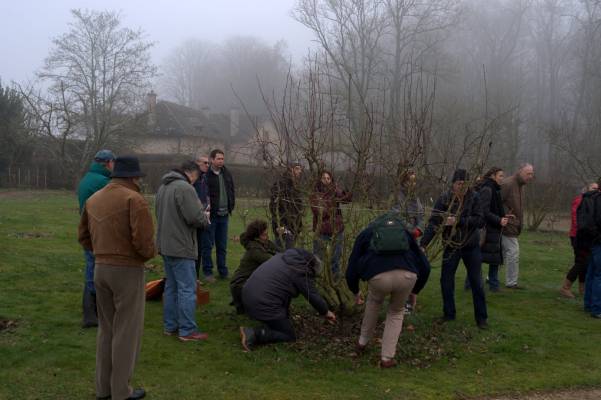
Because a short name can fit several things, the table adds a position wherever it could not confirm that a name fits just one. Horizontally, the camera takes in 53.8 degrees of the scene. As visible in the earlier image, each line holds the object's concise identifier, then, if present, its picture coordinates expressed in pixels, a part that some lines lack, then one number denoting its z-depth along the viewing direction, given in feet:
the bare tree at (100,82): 101.60
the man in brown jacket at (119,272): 14.47
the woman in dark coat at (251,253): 22.59
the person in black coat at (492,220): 25.81
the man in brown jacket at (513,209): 29.96
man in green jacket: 19.90
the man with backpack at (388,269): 17.40
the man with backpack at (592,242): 25.27
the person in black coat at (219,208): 28.14
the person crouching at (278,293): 19.63
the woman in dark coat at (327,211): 20.10
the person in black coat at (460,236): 21.83
